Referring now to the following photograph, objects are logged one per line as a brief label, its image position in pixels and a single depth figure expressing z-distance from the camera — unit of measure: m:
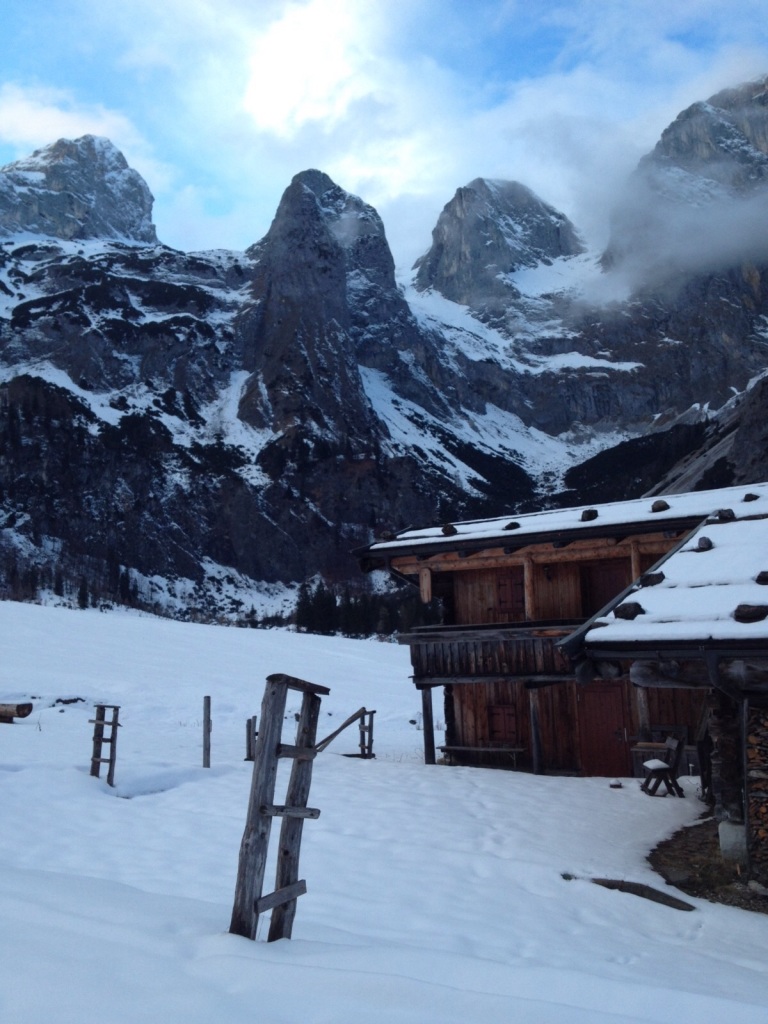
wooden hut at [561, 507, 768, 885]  9.11
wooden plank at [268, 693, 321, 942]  5.64
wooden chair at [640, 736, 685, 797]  15.31
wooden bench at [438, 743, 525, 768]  19.84
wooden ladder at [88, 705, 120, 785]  14.28
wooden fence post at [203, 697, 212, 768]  17.33
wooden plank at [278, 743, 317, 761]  5.70
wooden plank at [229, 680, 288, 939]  5.44
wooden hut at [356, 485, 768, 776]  18.33
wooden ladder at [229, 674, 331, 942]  5.46
